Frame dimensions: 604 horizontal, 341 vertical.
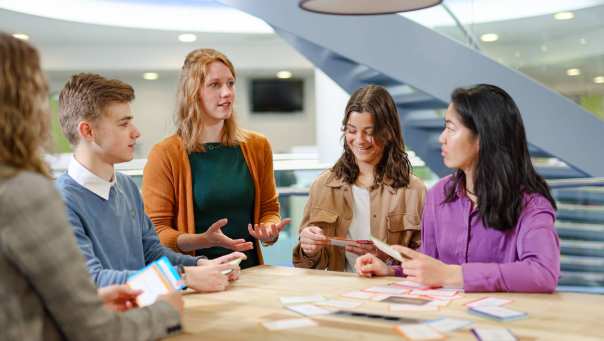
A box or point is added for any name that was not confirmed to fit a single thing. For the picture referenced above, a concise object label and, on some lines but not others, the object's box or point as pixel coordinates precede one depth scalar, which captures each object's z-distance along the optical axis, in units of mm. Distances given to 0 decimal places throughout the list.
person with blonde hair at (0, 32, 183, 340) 1337
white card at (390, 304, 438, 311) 2068
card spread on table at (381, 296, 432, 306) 2143
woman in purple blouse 2264
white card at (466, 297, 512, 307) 2100
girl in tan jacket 3023
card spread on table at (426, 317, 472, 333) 1848
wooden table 1830
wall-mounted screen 13547
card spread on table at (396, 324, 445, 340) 1775
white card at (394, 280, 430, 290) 2355
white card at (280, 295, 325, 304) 2193
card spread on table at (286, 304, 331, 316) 2043
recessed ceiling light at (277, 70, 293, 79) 13023
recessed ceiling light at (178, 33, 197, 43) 10539
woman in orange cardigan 3055
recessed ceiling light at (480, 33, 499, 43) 5906
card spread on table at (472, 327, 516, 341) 1747
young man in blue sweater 2279
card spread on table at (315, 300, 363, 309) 2127
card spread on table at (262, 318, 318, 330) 1910
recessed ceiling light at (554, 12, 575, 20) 5895
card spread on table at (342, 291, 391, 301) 2225
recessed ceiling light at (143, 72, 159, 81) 12523
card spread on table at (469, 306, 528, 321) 1937
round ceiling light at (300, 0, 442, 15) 2553
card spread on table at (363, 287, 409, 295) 2291
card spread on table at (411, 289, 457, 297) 2237
